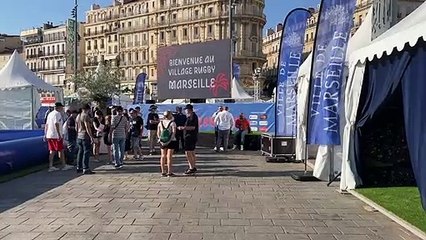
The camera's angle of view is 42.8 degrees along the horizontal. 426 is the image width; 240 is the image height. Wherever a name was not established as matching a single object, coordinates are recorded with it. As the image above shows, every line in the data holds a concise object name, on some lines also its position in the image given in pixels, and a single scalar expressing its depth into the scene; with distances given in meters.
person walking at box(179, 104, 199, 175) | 13.45
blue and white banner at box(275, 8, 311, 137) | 15.20
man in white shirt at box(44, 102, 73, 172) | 14.35
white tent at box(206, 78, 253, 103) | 33.19
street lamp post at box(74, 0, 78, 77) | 42.50
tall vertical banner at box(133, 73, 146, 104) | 32.81
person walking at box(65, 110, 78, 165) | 15.02
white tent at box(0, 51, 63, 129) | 23.56
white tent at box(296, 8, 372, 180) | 11.57
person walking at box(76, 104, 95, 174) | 13.71
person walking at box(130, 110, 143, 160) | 17.86
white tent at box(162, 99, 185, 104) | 30.69
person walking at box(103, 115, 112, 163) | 16.94
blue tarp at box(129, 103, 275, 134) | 26.22
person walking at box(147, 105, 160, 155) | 19.25
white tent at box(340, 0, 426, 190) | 7.55
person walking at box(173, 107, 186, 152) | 18.69
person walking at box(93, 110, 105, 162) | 16.70
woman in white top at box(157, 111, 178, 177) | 13.23
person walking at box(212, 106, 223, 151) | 21.35
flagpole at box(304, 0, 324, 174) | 11.31
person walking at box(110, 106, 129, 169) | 14.83
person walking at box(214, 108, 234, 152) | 20.97
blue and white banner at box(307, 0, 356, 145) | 10.55
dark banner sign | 21.04
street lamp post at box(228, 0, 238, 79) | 20.83
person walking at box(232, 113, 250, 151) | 22.03
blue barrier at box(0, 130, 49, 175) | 13.32
